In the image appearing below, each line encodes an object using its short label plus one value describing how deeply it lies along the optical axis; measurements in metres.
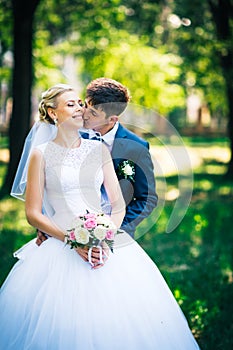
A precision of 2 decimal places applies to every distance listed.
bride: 3.78
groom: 4.09
